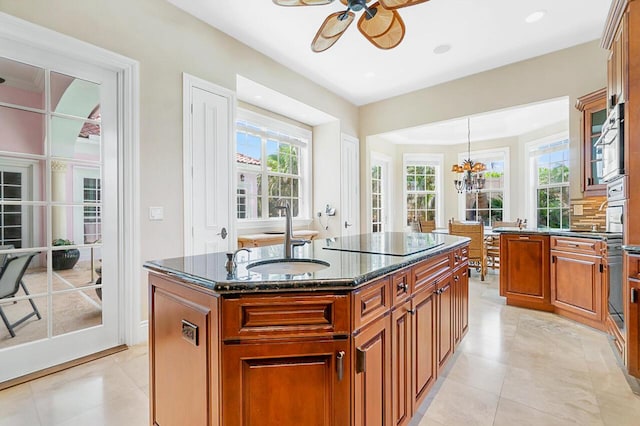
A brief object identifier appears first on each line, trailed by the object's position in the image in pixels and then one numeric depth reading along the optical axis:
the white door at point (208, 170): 2.99
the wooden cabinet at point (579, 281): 2.81
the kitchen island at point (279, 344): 1.03
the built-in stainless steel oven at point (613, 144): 2.12
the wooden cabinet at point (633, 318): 1.92
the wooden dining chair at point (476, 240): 4.81
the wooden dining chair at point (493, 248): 5.18
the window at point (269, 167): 4.56
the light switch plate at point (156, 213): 2.68
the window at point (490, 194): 6.76
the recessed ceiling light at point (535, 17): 3.09
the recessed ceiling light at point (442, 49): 3.69
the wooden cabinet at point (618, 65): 2.04
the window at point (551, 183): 5.62
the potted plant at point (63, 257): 2.24
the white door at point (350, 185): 5.28
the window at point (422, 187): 7.47
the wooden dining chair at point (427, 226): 6.45
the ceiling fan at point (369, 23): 2.02
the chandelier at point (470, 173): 5.48
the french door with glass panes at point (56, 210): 2.05
